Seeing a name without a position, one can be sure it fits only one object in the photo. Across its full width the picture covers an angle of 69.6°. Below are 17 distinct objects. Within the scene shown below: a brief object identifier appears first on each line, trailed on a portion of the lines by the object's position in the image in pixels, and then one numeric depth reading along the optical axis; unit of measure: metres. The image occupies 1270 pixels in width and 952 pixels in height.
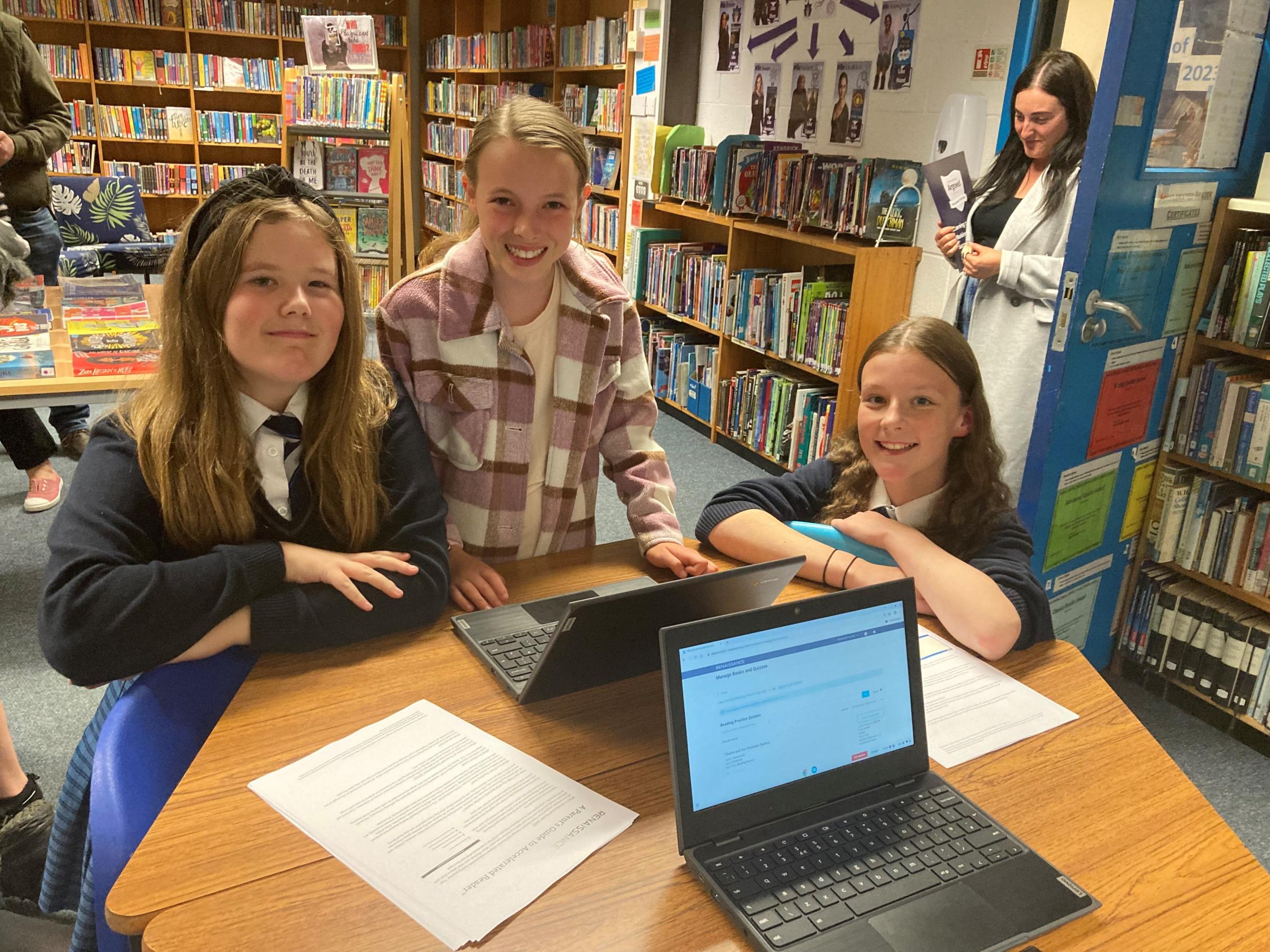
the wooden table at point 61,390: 2.21
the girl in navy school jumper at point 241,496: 1.04
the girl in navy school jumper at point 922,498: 1.35
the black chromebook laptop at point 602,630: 0.96
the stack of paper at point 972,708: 1.06
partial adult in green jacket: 3.17
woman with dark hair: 2.46
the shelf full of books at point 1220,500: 2.24
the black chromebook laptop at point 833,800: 0.78
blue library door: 1.92
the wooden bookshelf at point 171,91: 6.24
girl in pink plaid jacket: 1.41
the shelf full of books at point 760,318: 3.42
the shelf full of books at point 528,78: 5.03
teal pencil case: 1.42
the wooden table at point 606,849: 0.76
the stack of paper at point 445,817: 0.79
